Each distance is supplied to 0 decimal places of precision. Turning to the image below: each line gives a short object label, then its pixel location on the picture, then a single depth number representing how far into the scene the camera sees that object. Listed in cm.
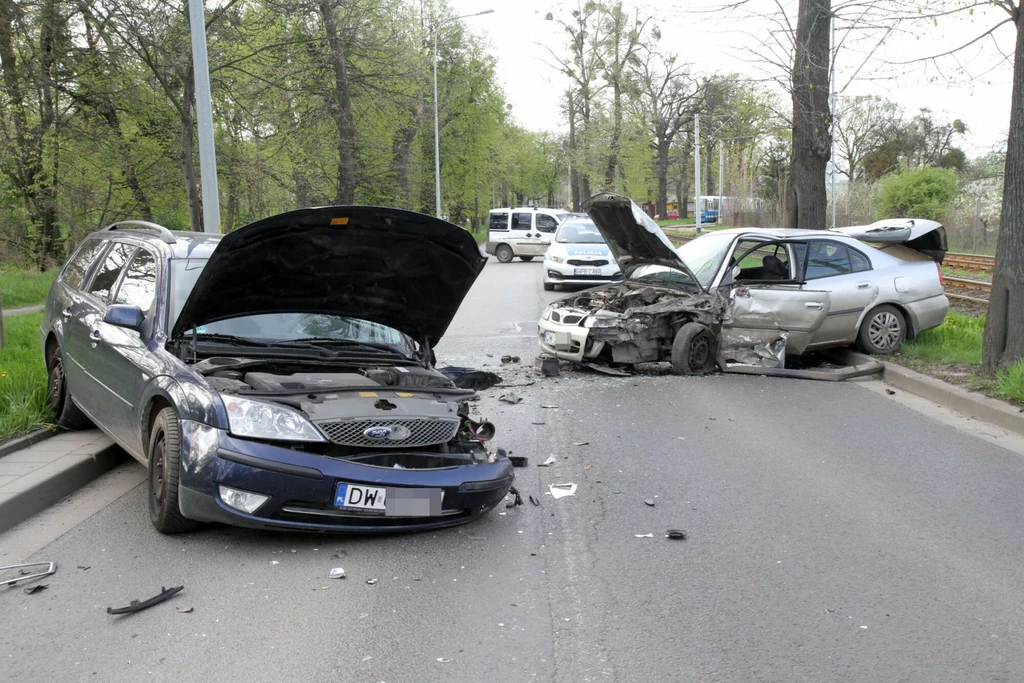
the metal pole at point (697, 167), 4706
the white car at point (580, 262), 2122
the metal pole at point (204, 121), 1201
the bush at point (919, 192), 3447
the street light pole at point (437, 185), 4183
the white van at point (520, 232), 3562
